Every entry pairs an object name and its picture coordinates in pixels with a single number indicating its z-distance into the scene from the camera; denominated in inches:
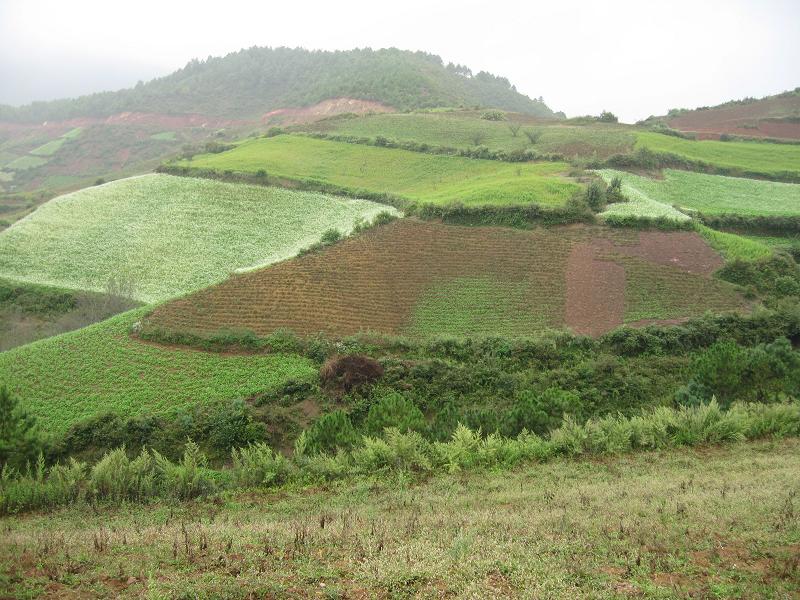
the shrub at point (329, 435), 689.6
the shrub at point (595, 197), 1385.0
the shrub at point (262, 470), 592.4
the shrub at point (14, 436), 643.5
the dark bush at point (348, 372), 822.5
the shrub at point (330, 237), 1259.2
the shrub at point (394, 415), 730.2
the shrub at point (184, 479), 566.3
